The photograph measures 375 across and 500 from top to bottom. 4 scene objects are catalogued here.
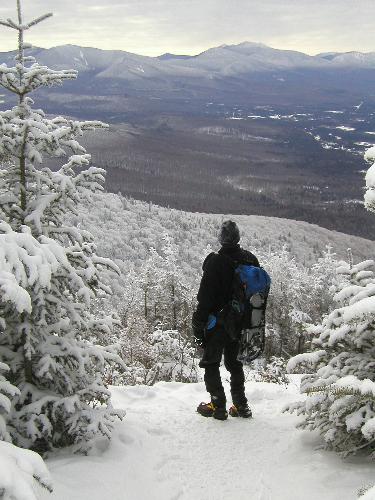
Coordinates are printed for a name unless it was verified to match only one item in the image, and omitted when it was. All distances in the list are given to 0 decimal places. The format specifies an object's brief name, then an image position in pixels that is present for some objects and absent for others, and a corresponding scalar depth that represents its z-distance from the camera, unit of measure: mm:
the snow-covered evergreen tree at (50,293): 4684
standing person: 5961
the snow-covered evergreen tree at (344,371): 4125
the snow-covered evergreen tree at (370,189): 4191
